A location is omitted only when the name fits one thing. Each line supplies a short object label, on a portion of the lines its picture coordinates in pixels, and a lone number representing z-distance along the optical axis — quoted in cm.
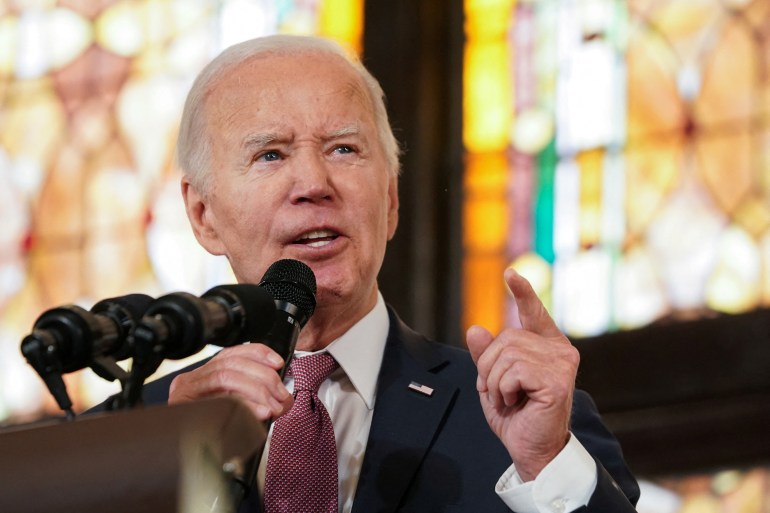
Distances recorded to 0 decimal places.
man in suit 496
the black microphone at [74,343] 403
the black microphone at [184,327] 402
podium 346
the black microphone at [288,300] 454
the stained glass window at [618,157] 823
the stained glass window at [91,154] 1073
